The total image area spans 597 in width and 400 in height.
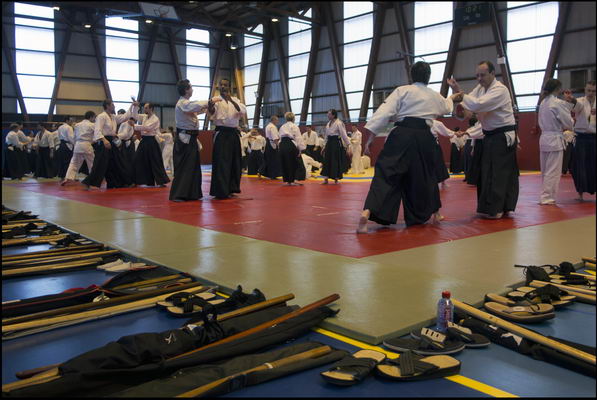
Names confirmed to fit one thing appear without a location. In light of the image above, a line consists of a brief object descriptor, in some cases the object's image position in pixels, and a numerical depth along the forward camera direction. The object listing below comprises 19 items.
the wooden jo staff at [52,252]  3.58
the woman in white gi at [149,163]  10.97
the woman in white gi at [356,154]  18.06
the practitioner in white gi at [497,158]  5.59
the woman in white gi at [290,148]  12.05
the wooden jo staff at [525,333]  1.79
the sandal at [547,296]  2.49
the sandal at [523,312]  2.25
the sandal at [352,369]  1.68
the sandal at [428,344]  1.92
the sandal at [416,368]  1.71
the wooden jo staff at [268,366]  1.59
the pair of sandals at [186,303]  2.39
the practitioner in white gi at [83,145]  11.14
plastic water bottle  2.17
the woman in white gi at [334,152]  11.70
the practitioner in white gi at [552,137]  6.64
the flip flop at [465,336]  2.01
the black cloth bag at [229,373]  1.62
